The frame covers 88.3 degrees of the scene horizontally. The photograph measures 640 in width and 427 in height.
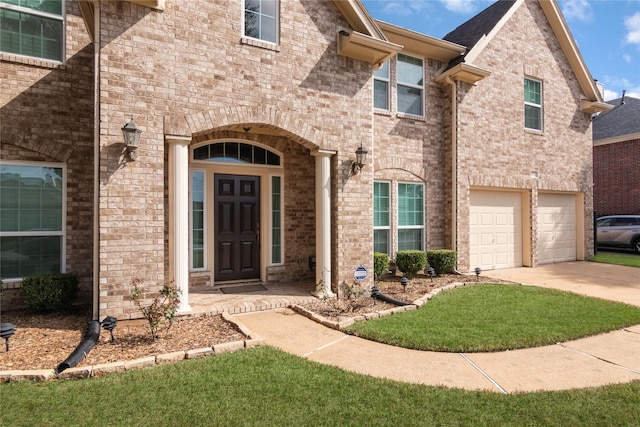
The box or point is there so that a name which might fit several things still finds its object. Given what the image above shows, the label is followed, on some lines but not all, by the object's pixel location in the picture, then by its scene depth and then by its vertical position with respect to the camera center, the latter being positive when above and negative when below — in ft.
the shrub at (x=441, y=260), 28.17 -3.77
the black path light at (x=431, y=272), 26.17 -4.46
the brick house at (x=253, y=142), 16.75 +5.17
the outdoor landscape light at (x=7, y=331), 12.89 -4.49
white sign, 21.34 -3.74
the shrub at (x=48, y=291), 18.28 -4.12
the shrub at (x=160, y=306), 14.61 -4.20
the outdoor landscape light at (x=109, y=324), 14.06 -4.56
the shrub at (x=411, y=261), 27.02 -3.69
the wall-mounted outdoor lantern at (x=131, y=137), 15.90 +3.91
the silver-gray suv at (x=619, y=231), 44.39 -2.30
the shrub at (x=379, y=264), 25.31 -3.69
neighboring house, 52.11 +8.66
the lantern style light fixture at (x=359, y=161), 21.85 +3.71
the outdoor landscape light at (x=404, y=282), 22.04 -4.42
